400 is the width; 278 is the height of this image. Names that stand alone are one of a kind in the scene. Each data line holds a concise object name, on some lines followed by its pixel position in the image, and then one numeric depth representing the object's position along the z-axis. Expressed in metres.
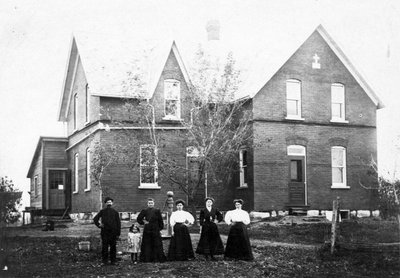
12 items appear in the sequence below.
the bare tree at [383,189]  27.73
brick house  25.73
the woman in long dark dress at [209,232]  14.46
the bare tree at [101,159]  22.39
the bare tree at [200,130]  21.72
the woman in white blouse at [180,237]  14.18
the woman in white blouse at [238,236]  14.29
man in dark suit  13.88
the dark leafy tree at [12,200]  20.69
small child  14.12
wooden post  14.84
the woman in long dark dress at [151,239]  14.15
